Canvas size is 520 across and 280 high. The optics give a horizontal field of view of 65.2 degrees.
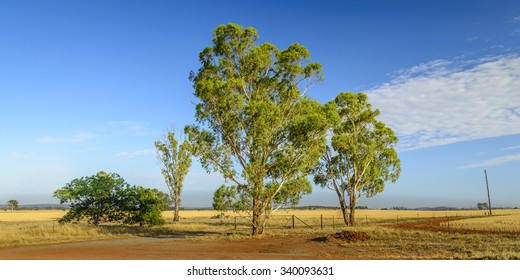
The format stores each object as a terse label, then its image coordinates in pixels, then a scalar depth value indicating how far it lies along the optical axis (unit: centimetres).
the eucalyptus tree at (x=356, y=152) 4962
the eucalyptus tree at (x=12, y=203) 18738
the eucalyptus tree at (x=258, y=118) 3192
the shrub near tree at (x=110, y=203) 4168
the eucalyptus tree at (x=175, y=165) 5703
